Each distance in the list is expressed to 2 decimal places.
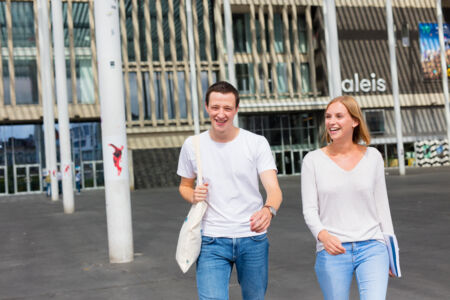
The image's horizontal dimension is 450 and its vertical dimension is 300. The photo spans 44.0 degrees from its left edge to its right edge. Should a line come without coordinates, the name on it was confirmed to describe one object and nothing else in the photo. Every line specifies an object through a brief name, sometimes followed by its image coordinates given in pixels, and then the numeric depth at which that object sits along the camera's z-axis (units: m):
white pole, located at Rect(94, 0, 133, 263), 8.70
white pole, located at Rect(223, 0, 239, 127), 32.88
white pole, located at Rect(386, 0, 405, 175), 35.16
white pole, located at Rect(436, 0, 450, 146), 37.94
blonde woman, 3.04
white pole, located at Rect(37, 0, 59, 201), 22.77
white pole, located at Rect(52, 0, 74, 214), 18.62
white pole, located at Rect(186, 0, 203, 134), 35.69
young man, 3.38
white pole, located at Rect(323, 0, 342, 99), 23.45
